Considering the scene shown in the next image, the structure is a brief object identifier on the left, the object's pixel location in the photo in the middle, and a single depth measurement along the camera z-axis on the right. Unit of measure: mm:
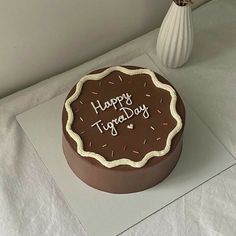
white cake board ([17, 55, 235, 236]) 847
